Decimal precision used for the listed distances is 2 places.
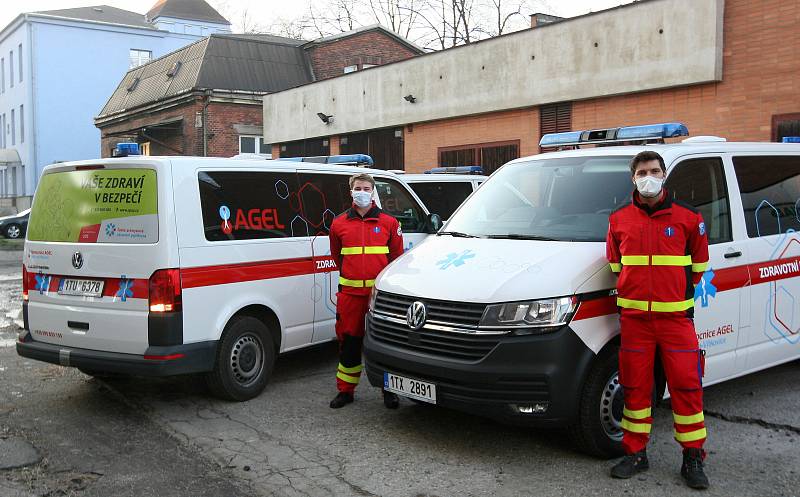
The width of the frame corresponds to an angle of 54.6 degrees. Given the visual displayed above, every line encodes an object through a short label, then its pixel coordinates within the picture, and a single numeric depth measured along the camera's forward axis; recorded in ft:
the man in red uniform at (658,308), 14.53
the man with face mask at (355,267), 19.98
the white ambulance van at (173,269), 18.71
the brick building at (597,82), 38.75
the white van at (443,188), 32.09
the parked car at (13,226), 87.27
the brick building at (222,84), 88.94
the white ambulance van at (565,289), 15.01
